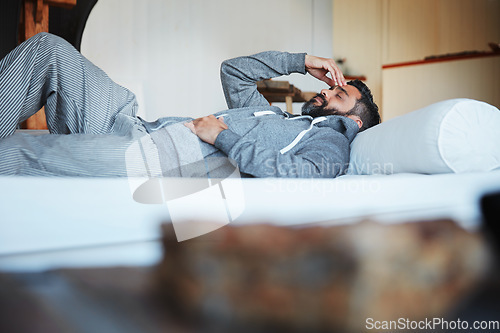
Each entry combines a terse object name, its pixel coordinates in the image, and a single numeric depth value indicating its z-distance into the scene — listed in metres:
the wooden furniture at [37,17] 2.39
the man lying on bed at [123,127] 0.88
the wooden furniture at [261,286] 0.63
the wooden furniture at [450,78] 3.84
